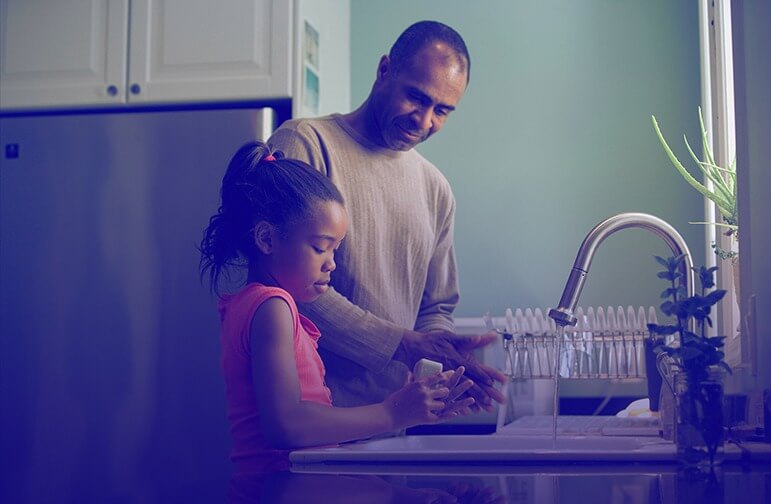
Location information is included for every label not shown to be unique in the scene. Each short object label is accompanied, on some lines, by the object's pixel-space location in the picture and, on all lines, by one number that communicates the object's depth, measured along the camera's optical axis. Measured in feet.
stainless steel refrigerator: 8.12
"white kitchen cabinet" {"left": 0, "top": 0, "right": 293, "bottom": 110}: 8.39
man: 5.87
